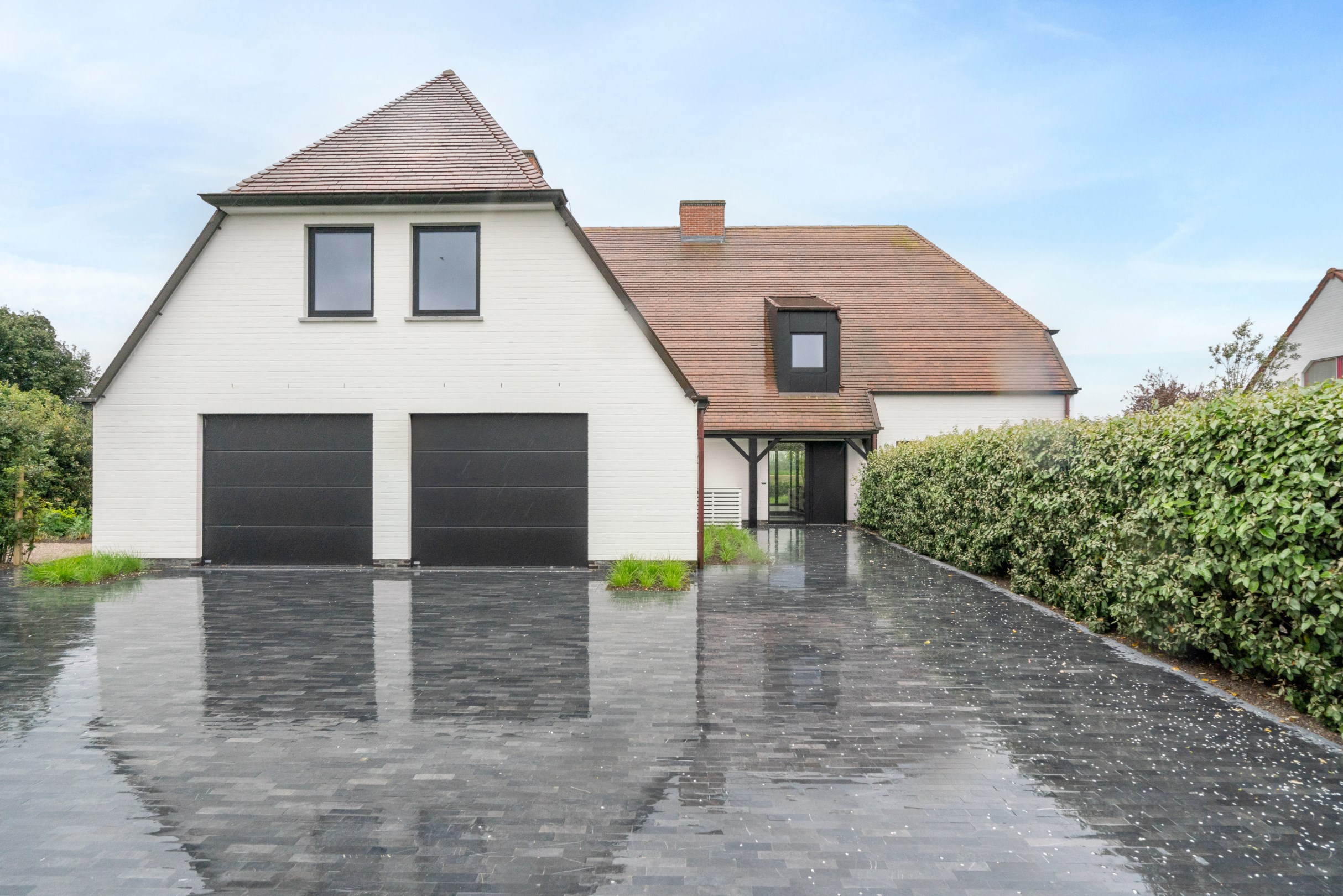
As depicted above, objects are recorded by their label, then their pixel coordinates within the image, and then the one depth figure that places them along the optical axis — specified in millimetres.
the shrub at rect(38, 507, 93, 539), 15711
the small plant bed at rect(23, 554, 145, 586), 10188
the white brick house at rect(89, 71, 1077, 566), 11547
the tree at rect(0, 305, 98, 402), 30156
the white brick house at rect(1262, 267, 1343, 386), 20078
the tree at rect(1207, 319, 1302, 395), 20047
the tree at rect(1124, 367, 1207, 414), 20750
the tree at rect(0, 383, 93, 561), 11656
